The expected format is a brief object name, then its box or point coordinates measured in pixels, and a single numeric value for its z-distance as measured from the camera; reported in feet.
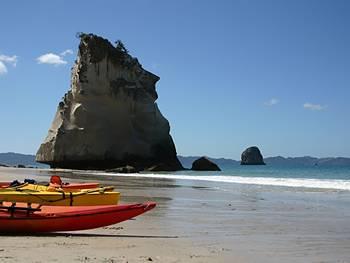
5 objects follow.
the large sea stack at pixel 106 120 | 199.31
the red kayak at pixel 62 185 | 45.37
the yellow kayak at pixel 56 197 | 34.88
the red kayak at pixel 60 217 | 26.68
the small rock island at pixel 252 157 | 470.39
